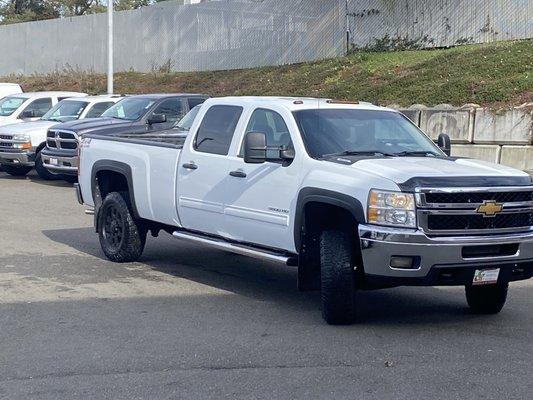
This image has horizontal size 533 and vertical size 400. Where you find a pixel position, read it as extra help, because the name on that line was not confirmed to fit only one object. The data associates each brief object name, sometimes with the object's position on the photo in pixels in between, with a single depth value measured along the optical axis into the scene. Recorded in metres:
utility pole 30.59
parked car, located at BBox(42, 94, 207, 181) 19.02
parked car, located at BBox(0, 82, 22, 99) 28.59
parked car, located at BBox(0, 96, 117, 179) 21.39
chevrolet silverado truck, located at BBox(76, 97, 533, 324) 7.58
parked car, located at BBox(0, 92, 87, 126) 24.09
